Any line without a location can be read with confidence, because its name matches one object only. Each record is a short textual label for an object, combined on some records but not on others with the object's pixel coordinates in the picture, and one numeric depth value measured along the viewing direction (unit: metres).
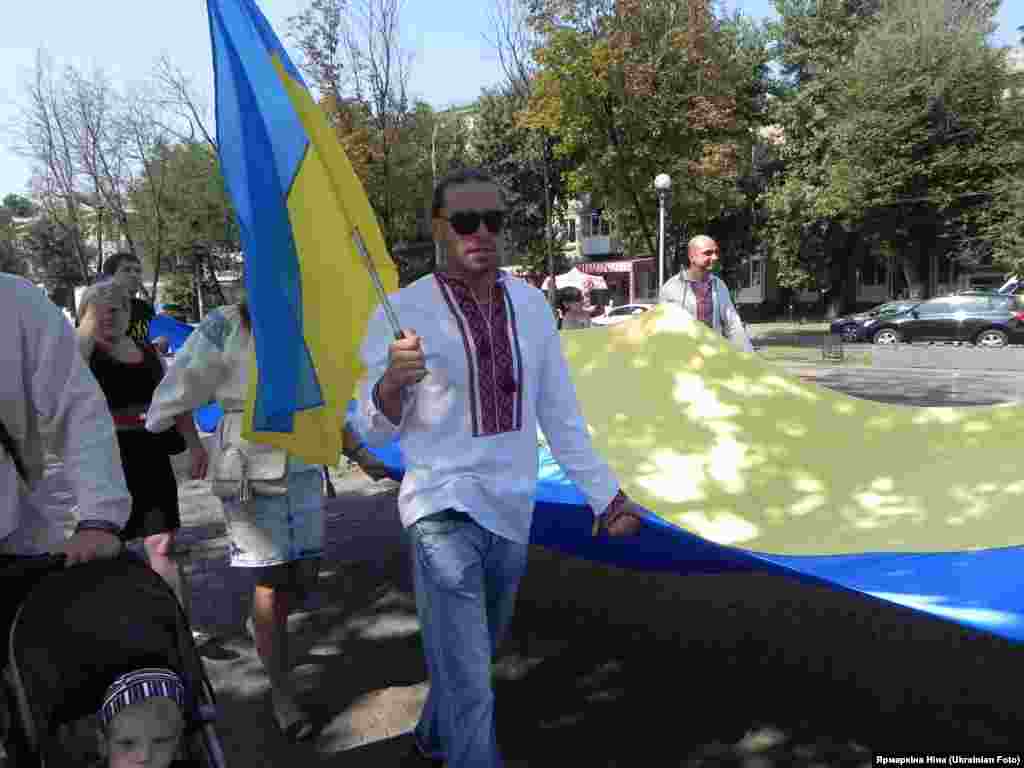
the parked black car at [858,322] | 24.64
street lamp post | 17.91
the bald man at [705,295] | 5.83
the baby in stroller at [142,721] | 1.55
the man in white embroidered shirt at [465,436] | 2.32
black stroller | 1.60
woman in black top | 3.70
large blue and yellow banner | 2.89
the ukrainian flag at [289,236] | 2.39
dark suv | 21.47
